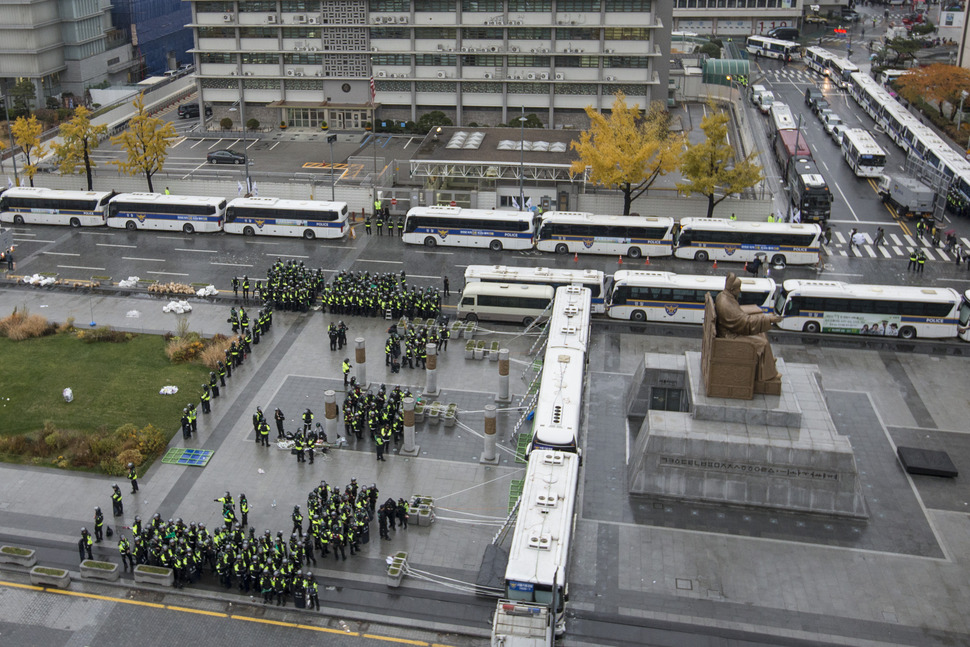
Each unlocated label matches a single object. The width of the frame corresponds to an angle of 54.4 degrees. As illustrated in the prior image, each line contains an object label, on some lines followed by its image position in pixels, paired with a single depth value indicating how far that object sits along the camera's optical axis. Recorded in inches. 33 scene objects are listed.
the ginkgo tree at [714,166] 2192.4
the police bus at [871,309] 1748.3
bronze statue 1279.5
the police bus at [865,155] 2709.2
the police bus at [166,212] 2300.7
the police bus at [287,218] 2253.9
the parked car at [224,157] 2849.4
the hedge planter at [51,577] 1130.7
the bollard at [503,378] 1512.1
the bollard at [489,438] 1352.1
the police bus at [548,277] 1833.2
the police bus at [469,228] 2180.1
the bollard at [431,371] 1531.7
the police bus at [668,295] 1787.6
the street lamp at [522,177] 2322.6
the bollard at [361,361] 1545.5
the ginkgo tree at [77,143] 2448.3
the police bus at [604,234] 2139.5
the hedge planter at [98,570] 1138.0
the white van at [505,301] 1801.2
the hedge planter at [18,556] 1160.8
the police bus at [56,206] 2357.3
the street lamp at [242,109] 2481.5
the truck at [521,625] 933.8
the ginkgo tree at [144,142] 2443.4
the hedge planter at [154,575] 1127.6
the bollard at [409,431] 1375.5
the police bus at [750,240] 2079.2
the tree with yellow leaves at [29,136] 2539.4
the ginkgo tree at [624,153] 2180.1
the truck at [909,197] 2394.2
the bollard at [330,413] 1427.7
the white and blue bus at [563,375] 1242.0
